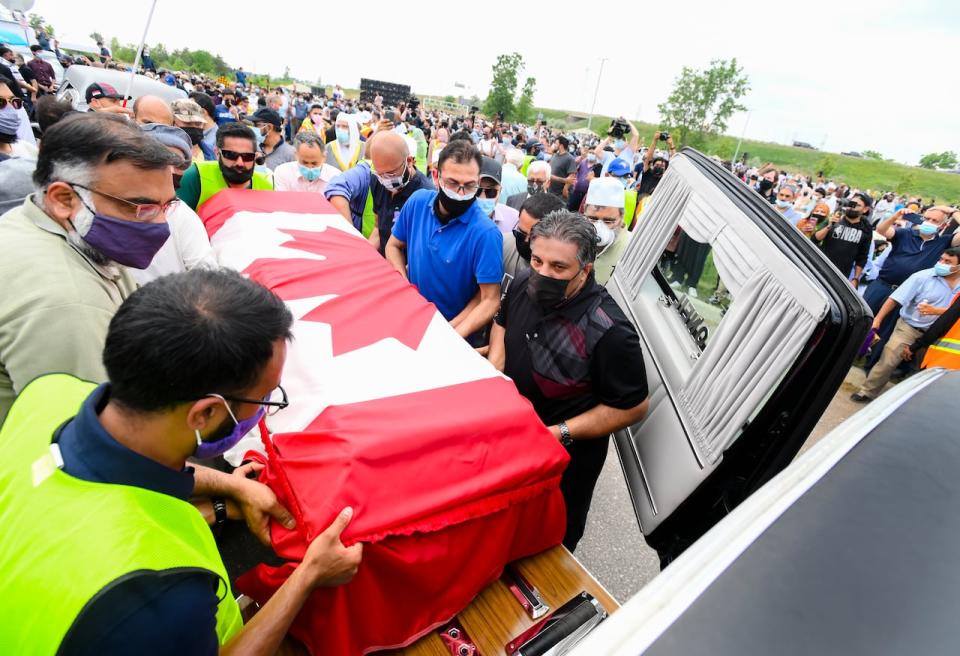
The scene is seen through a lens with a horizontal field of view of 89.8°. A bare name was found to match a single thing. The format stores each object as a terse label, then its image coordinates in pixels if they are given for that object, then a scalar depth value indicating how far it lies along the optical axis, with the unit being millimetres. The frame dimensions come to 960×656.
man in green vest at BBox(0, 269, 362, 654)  752
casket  1193
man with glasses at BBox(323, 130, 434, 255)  3506
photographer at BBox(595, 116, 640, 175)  8427
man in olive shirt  1246
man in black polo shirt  1885
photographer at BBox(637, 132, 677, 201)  8570
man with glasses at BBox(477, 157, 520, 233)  3957
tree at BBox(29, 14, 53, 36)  62425
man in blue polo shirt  2732
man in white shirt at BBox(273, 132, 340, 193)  4230
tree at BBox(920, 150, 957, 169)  61450
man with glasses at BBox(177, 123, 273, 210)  3049
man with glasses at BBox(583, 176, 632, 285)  3490
